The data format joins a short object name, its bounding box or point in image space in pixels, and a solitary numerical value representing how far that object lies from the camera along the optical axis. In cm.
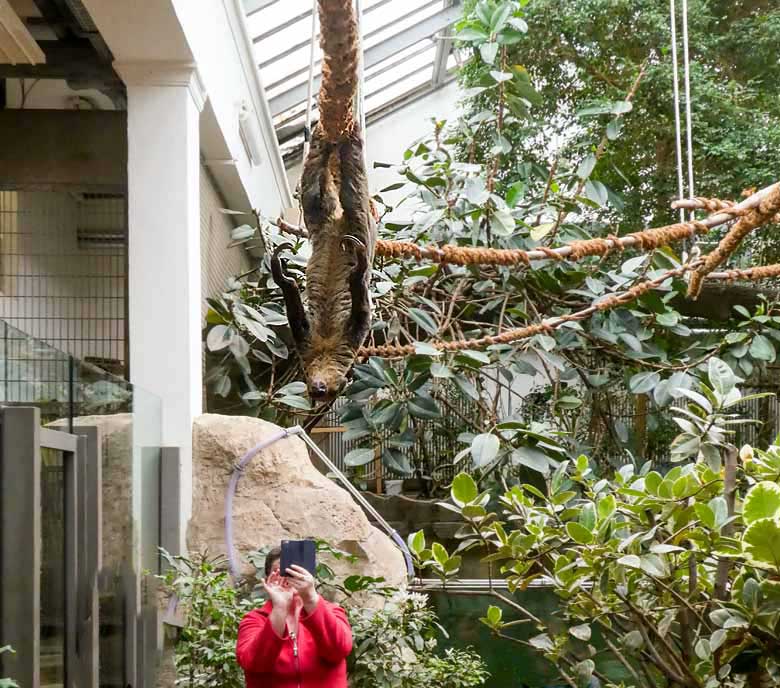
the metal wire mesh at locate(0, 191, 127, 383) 524
